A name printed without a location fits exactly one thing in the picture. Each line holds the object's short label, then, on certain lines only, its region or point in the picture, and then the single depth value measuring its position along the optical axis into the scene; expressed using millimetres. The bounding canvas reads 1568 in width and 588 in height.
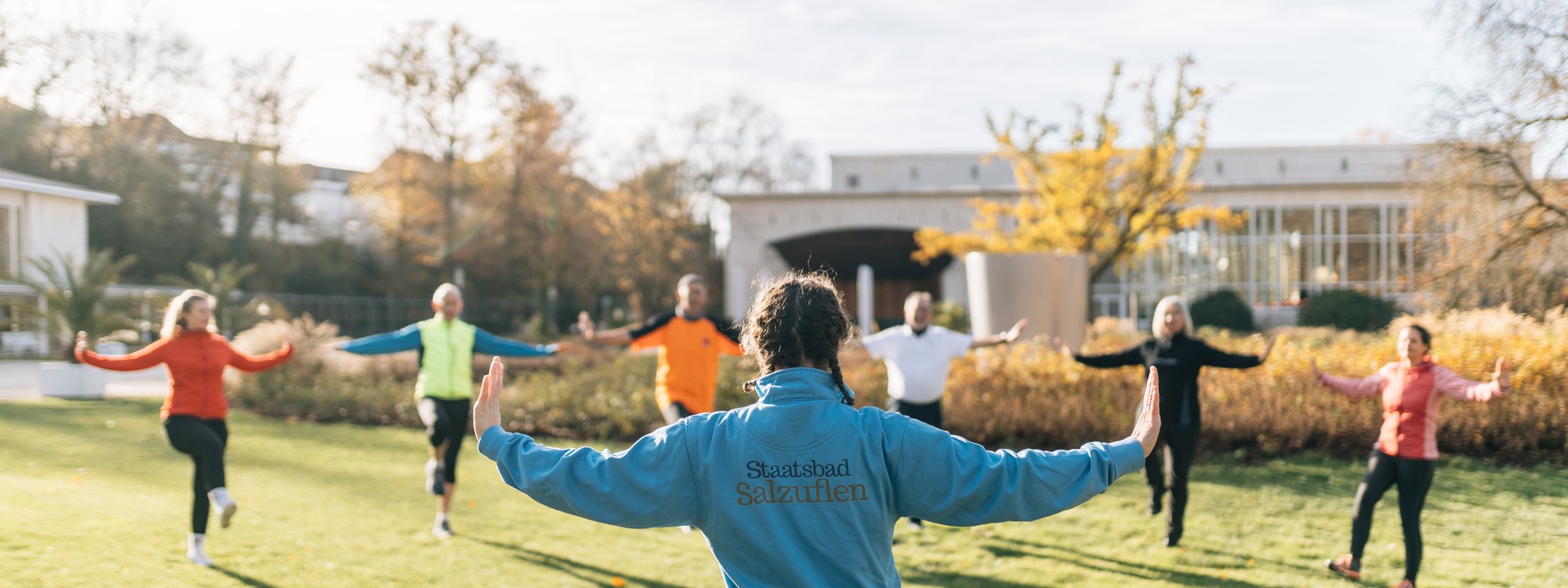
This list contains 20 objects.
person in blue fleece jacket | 2250
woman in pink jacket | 5543
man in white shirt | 7617
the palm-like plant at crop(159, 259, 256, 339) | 18500
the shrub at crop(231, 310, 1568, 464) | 9531
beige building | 31922
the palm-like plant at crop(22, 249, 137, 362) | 17391
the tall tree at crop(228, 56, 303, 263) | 35875
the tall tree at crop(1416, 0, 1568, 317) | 13625
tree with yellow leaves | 18453
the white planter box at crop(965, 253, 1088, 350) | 13523
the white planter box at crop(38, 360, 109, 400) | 15938
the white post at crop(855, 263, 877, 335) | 24625
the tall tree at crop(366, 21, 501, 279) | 31703
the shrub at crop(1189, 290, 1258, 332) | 27000
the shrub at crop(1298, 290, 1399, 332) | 25375
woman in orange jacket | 6172
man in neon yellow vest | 7418
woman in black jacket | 6805
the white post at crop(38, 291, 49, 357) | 17556
